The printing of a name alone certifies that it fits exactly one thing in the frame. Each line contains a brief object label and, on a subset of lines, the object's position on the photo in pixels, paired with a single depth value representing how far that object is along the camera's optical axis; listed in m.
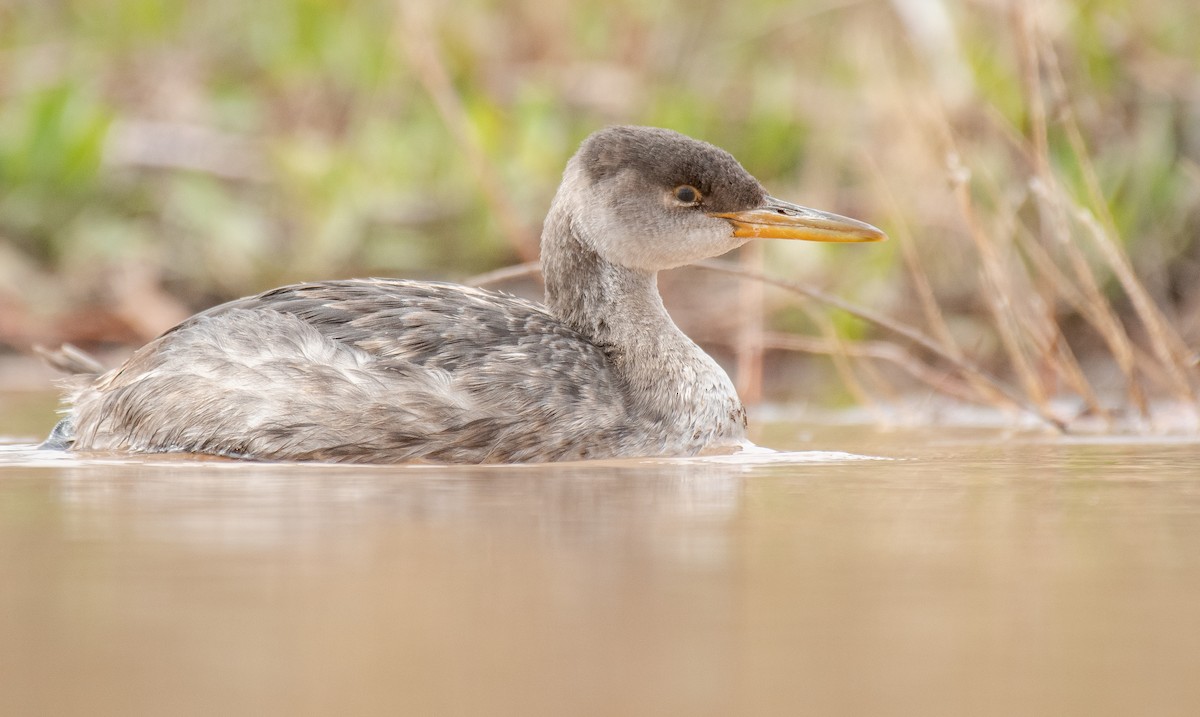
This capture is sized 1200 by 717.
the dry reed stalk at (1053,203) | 11.14
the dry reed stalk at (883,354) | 12.66
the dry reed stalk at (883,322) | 11.14
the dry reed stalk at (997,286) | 11.30
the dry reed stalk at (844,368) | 12.77
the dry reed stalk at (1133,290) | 10.92
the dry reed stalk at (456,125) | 12.42
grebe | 10.20
